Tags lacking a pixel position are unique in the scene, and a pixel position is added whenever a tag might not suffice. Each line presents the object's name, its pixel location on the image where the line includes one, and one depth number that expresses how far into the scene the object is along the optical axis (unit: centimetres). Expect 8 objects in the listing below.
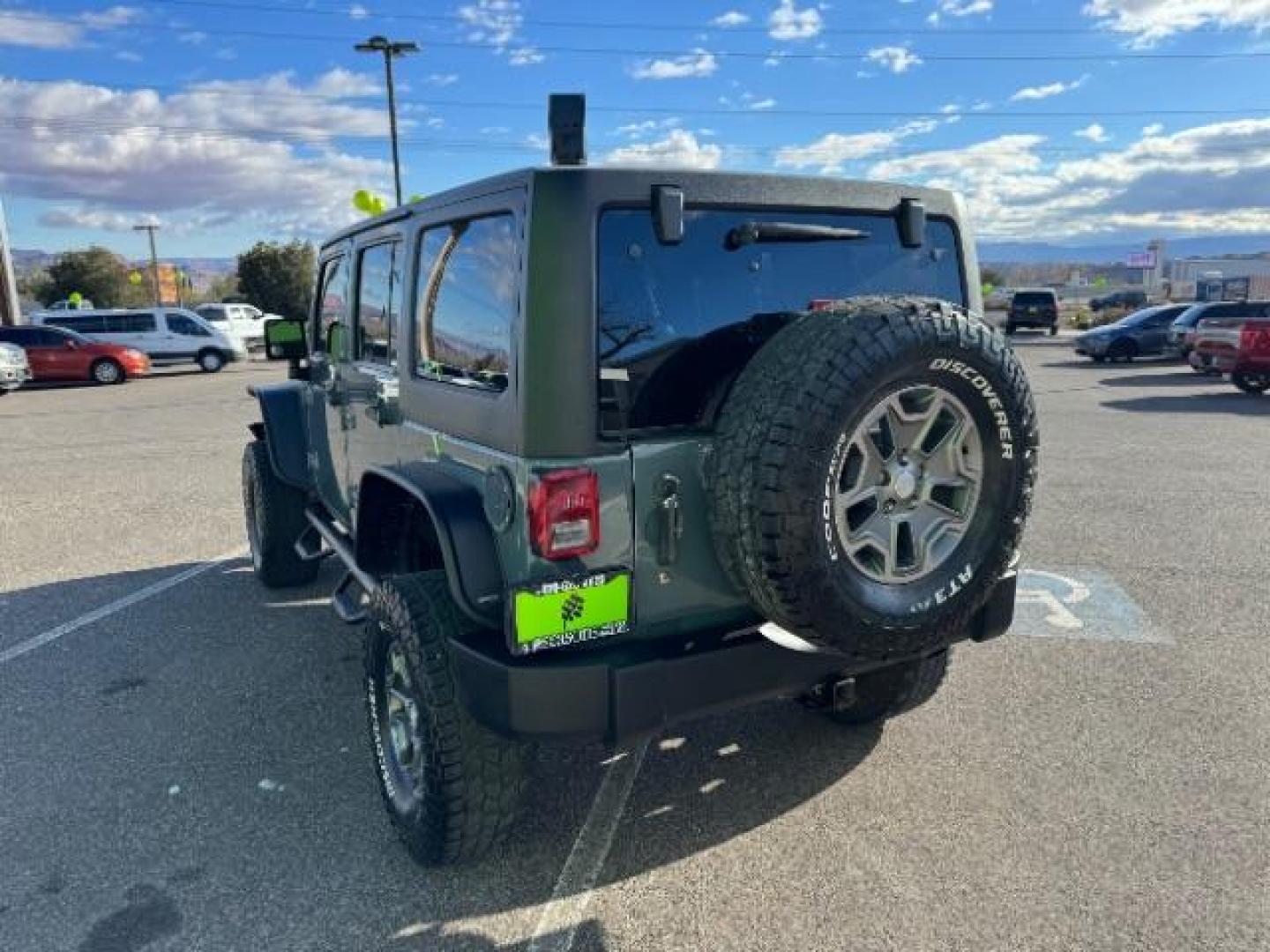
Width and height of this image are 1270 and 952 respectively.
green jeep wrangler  230
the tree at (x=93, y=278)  5209
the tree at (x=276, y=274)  4666
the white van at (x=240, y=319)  2711
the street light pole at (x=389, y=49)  2867
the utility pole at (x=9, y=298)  2603
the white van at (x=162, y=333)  2220
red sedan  1953
